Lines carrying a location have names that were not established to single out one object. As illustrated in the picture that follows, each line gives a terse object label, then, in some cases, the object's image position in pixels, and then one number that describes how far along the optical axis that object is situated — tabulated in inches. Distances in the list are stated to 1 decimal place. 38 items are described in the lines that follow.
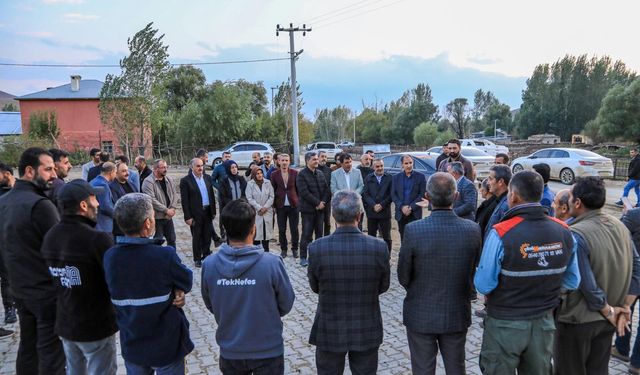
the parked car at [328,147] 1110.6
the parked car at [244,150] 954.1
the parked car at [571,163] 653.3
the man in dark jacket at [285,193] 283.7
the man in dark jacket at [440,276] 109.9
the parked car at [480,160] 671.1
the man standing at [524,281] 100.9
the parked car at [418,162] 511.2
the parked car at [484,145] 1155.3
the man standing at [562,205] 135.4
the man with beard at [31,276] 120.6
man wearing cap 105.0
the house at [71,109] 1338.6
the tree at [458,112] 2817.4
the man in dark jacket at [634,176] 398.3
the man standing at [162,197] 258.1
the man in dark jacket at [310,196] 273.9
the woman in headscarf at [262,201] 273.7
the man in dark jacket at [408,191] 254.7
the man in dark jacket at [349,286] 105.2
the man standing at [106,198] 214.5
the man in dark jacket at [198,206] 270.9
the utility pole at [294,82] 913.5
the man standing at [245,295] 96.7
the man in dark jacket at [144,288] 96.0
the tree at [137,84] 884.6
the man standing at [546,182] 175.9
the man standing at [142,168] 292.6
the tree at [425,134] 2000.5
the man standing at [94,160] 297.6
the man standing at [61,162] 203.8
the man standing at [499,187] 165.3
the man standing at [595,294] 109.9
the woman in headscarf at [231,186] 300.2
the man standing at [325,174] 298.2
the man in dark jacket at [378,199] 269.4
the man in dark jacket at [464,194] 213.2
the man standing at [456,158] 248.7
